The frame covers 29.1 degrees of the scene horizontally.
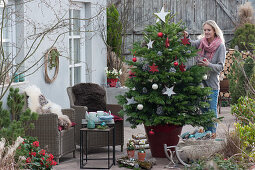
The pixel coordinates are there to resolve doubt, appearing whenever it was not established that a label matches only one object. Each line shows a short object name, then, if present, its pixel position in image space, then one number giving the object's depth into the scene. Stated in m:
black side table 6.47
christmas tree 6.74
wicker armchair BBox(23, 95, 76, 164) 6.59
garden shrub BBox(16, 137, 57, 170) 5.80
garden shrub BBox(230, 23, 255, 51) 13.60
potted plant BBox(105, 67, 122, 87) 10.49
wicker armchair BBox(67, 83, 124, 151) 7.27
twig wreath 7.91
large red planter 6.90
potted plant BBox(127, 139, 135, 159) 6.84
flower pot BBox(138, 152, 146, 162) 6.68
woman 7.29
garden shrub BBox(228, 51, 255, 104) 9.98
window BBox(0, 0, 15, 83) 6.92
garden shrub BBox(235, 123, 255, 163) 5.88
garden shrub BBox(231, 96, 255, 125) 7.10
